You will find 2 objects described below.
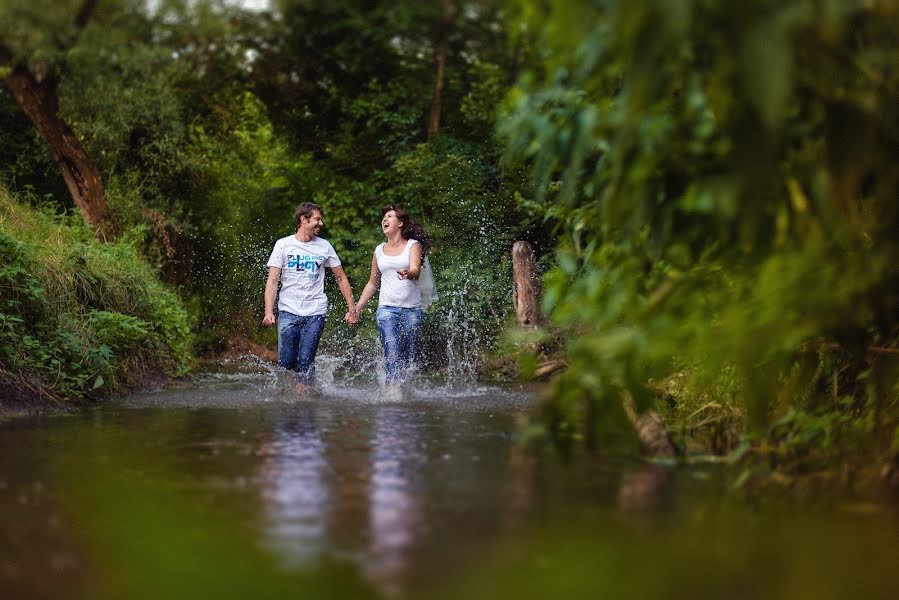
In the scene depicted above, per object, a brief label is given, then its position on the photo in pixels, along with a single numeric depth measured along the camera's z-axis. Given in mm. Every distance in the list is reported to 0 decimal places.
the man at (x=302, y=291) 12602
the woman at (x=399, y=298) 12656
